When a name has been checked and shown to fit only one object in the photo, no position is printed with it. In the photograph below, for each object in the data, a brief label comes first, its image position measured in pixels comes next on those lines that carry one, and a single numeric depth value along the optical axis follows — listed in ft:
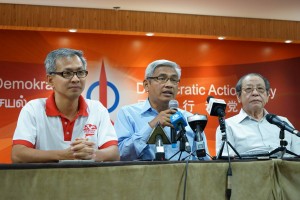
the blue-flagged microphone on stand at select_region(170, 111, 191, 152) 6.56
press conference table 4.82
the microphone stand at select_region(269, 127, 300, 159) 7.12
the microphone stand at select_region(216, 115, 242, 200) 5.49
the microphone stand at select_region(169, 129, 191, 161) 6.58
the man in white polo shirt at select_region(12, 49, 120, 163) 7.41
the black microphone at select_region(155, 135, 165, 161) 6.25
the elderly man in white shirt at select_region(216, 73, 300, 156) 10.23
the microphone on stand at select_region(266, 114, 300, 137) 6.67
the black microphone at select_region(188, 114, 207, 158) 5.92
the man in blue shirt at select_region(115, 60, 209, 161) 8.58
